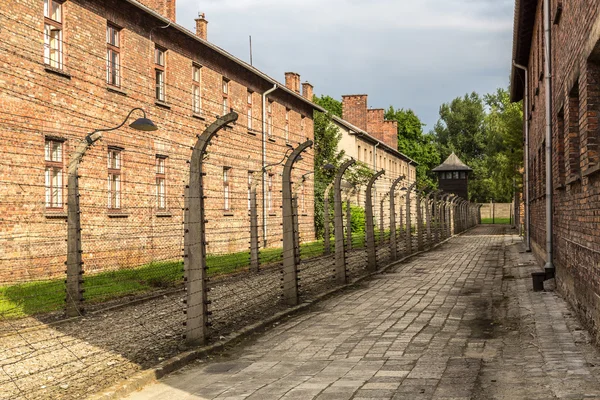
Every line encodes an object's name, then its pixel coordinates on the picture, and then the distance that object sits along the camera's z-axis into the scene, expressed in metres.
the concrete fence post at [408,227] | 23.17
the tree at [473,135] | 81.20
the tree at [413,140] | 82.19
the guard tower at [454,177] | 79.75
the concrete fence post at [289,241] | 11.07
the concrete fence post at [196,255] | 7.88
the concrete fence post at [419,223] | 25.58
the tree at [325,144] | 41.38
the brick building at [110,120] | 15.31
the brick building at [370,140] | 47.69
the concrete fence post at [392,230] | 20.06
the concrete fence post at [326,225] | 22.72
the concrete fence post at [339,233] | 13.99
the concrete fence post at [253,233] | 16.73
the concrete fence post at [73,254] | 10.44
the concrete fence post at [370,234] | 16.47
